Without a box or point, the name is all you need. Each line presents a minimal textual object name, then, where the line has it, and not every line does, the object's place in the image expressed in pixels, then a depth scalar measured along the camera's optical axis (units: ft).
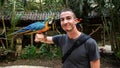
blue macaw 3.12
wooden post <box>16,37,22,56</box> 10.29
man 2.69
